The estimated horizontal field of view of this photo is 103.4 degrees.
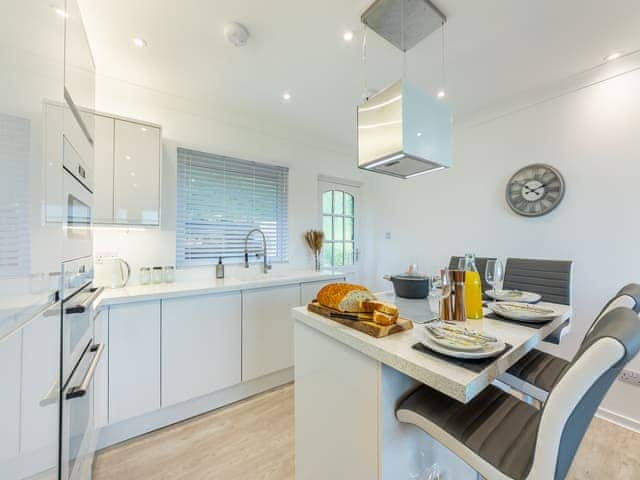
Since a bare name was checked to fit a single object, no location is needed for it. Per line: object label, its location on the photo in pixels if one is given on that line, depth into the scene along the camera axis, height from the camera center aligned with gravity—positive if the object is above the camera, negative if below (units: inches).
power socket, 73.2 -39.3
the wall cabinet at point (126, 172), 71.2 +20.3
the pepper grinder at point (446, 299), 45.2 -10.3
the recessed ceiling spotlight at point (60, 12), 32.4 +30.8
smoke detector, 62.4 +52.6
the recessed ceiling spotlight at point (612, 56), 73.7 +55.1
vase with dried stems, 126.3 -0.3
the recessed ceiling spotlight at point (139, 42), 66.4 +52.9
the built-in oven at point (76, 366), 33.4 -19.8
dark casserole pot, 60.7 -10.5
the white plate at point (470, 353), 30.1 -13.4
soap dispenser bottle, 97.5 -11.3
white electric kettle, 75.0 -9.7
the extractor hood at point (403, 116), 56.4 +29.8
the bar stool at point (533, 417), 23.7 -22.8
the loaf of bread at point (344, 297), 44.1 -10.0
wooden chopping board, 38.0 -13.3
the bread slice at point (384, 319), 39.4 -12.2
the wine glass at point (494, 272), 56.1 -6.9
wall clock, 89.5 +19.5
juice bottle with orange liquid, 49.0 -10.4
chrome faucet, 104.9 -4.3
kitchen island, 30.8 -23.2
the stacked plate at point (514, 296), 60.7 -13.5
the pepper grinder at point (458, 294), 45.0 -9.4
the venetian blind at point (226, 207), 94.2 +13.9
